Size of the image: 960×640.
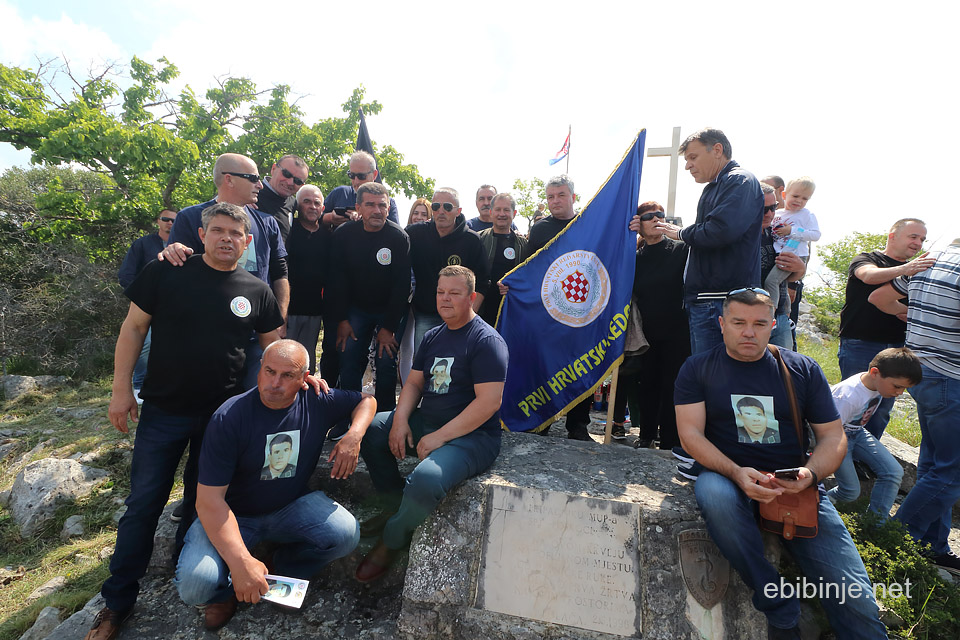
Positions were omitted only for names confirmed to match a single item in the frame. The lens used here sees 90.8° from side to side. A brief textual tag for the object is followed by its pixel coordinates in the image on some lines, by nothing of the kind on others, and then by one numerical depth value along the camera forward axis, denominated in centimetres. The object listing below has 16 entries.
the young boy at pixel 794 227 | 438
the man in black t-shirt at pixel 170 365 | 281
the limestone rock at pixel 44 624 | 296
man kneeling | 253
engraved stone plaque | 257
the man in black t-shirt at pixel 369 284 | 441
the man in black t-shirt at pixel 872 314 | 381
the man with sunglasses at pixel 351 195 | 483
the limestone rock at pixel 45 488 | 421
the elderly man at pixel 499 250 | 491
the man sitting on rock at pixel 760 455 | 240
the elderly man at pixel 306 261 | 461
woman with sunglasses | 414
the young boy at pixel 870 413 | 318
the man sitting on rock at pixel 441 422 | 286
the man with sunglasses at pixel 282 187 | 447
